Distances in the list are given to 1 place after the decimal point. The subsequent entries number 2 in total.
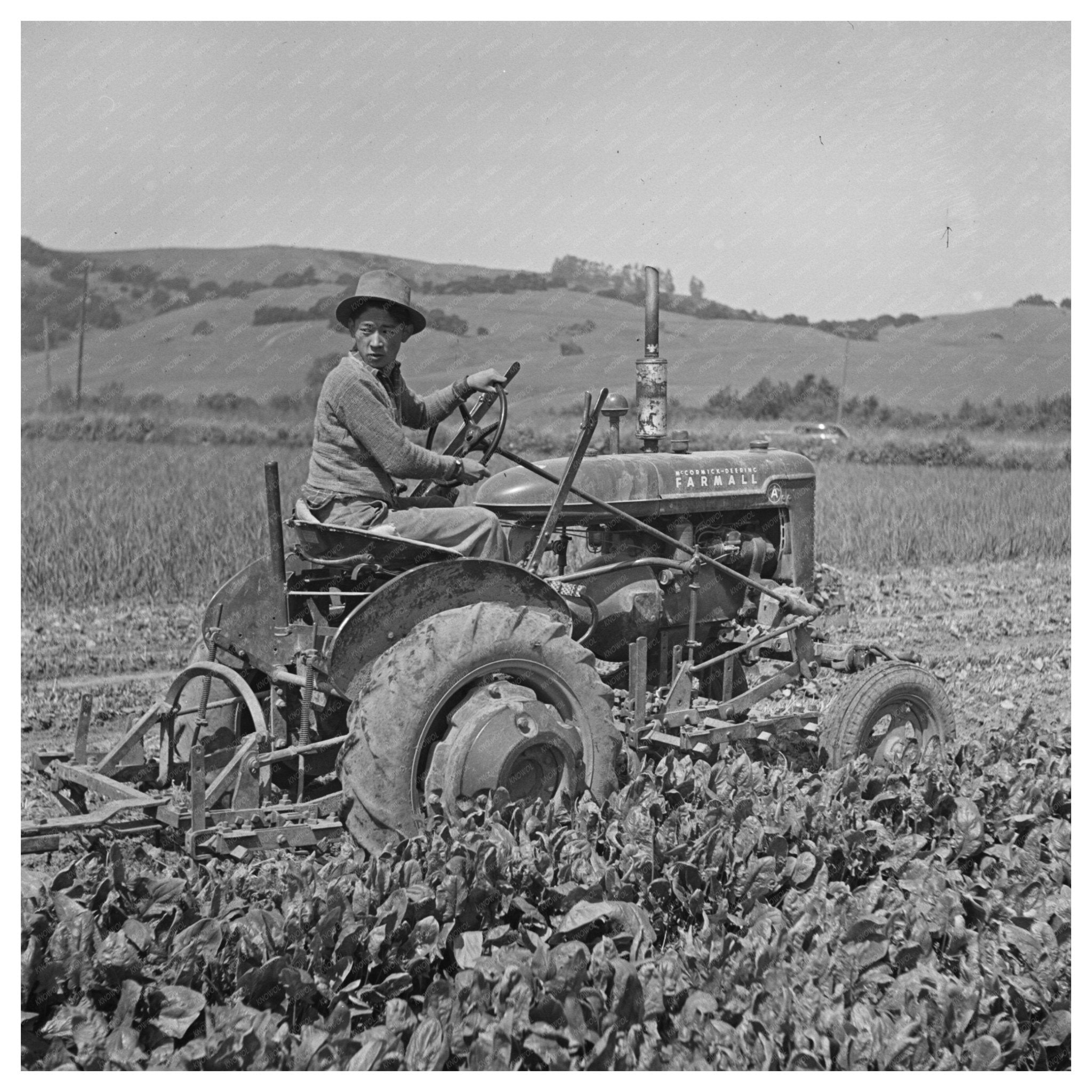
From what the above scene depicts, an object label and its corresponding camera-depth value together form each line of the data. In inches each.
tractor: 132.0
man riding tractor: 147.8
